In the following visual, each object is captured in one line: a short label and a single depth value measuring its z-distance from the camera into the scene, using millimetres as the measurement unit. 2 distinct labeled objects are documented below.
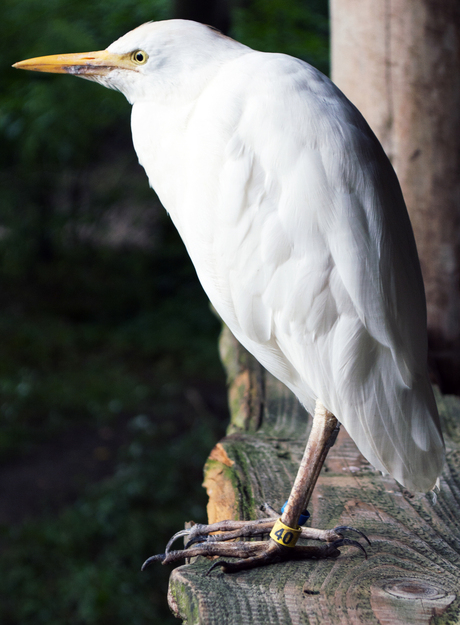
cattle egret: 2118
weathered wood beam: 2066
